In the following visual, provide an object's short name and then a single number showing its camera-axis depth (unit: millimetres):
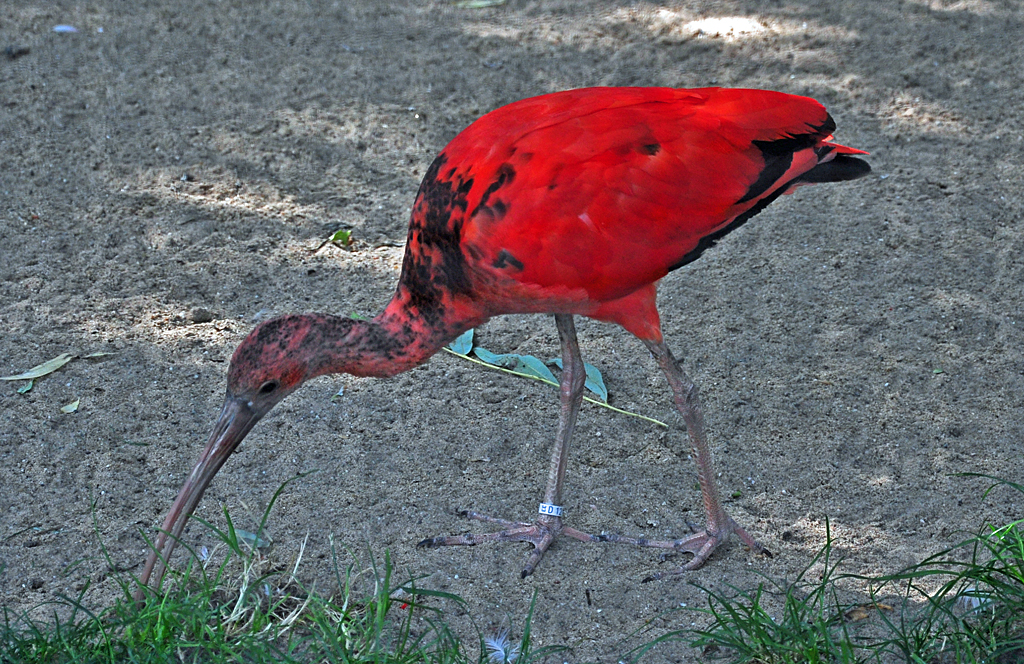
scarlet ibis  6211
